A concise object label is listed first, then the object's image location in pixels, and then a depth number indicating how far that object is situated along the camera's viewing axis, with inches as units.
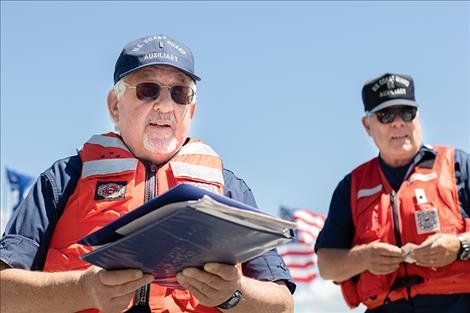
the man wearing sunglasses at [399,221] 195.8
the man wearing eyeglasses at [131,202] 127.0
